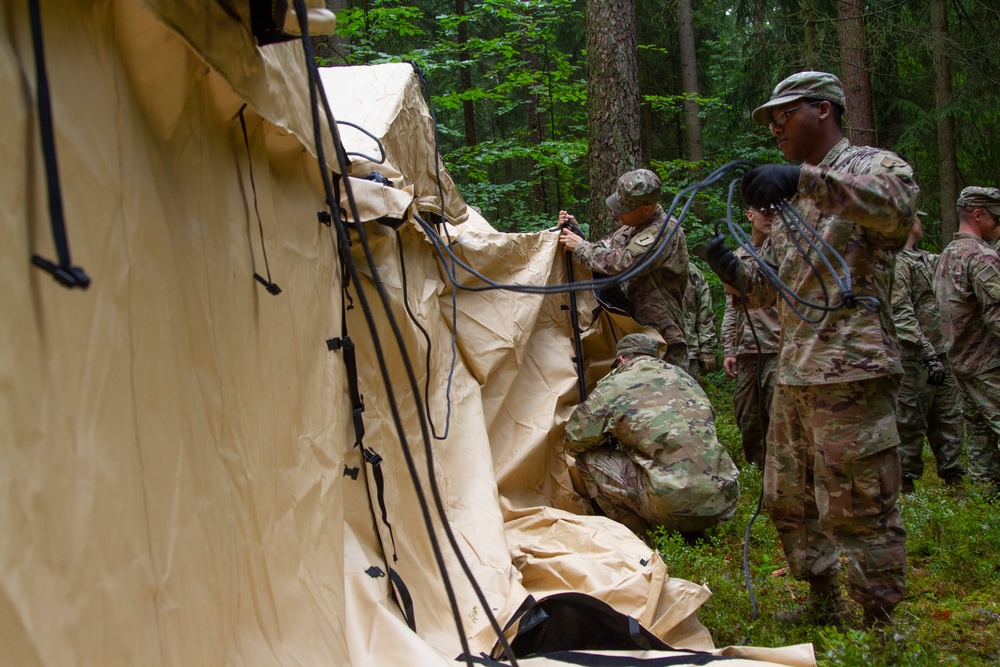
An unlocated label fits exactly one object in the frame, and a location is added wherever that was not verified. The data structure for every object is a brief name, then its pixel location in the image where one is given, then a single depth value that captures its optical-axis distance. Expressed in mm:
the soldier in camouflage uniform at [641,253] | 5465
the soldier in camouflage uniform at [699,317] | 7703
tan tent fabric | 1256
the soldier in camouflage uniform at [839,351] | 3084
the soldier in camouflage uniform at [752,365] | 5969
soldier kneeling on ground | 4598
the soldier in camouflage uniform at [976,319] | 5738
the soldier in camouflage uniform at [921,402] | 6246
